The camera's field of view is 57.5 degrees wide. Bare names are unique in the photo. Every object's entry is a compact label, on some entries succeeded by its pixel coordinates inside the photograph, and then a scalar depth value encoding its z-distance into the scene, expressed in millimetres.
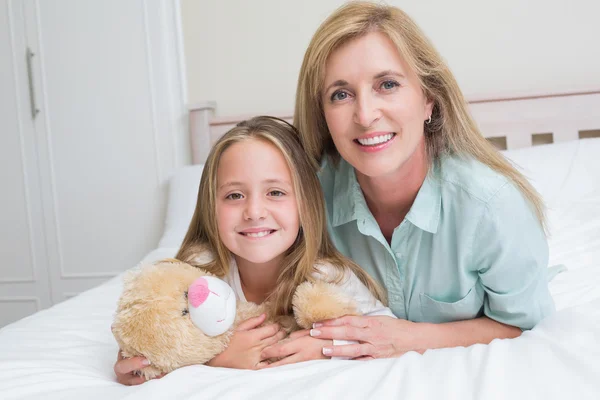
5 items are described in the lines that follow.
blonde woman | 1075
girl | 1159
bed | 797
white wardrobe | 2576
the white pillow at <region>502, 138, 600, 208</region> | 1793
